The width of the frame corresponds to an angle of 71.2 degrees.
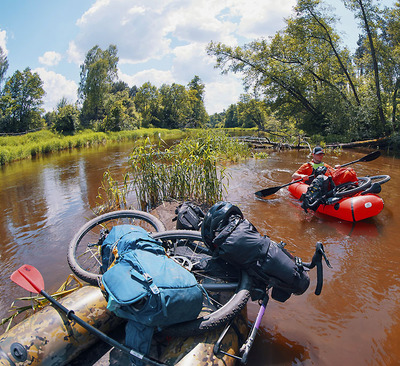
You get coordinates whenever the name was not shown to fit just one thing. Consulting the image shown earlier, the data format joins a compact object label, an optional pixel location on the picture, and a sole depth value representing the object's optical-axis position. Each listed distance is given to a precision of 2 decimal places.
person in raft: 6.10
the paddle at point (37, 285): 2.00
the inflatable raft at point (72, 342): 1.96
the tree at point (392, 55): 14.85
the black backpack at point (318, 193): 5.66
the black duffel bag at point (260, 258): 2.37
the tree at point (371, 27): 15.59
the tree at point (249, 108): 30.08
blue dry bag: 1.80
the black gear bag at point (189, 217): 4.13
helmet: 2.59
